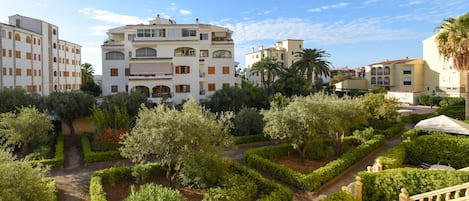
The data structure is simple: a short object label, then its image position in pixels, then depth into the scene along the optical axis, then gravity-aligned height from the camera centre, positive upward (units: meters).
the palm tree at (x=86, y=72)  78.81 +6.82
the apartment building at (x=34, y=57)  46.30 +7.49
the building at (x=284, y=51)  85.94 +12.84
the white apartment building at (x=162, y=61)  42.59 +5.17
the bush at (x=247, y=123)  31.28 -2.90
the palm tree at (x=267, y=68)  56.05 +5.31
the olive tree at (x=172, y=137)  15.16 -2.10
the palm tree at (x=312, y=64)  50.19 +5.31
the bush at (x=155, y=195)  12.13 -4.07
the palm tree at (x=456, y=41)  26.34 +4.72
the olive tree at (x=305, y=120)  20.64 -1.74
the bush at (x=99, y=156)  23.92 -4.77
